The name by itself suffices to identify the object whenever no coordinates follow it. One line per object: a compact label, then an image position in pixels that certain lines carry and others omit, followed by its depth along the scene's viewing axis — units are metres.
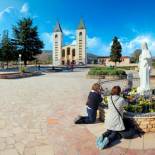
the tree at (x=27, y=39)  25.69
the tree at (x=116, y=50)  36.36
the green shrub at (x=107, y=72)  14.41
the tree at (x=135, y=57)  54.64
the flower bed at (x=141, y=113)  3.94
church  52.14
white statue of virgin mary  6.25
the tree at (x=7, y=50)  25.76
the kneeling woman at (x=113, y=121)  3.49
